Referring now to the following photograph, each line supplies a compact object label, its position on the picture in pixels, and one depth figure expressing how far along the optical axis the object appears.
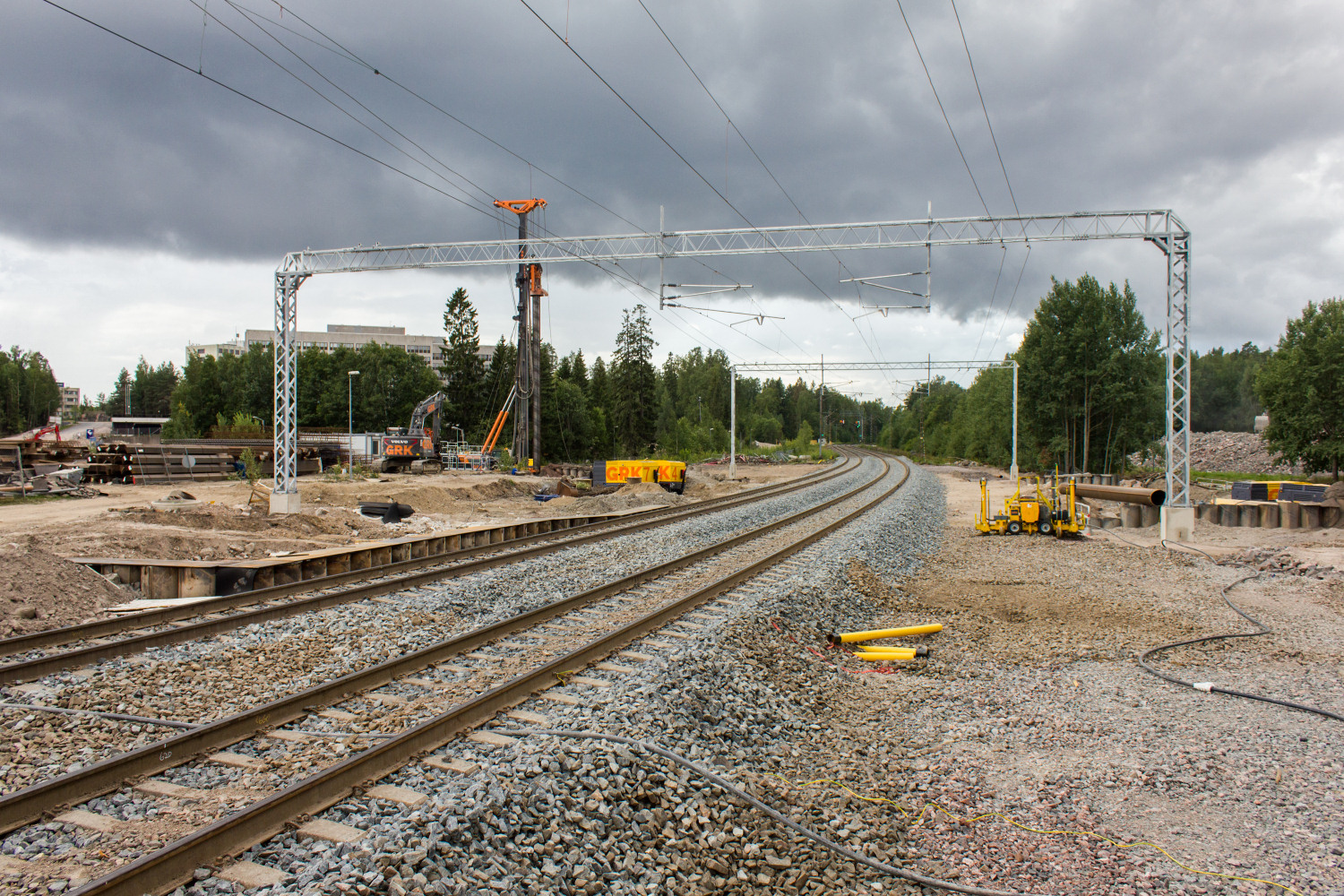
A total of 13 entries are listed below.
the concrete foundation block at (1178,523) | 18.97
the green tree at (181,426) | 84.69
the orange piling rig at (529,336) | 39.25
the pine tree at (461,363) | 78.00
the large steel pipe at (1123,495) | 21.50
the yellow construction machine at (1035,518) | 19.33
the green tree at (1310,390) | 40.09
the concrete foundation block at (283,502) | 19.66
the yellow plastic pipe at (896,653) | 8.55
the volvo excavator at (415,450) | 42.50
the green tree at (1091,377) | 47.06
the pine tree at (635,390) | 82.81
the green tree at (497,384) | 78.06
